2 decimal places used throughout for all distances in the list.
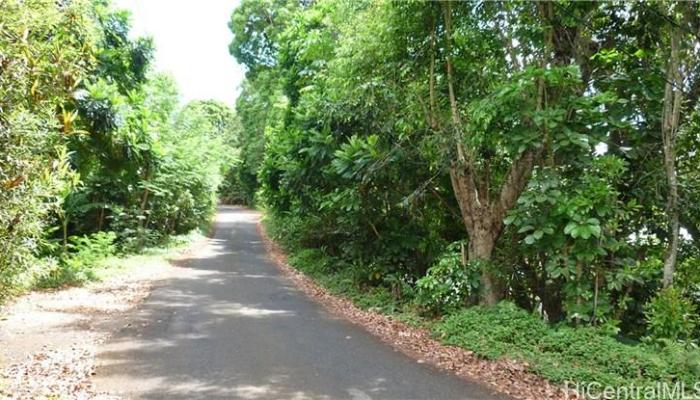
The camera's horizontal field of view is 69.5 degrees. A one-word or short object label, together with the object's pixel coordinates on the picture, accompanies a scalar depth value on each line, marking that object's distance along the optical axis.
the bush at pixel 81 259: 10.89
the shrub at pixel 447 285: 8.34
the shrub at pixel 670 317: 6.11
